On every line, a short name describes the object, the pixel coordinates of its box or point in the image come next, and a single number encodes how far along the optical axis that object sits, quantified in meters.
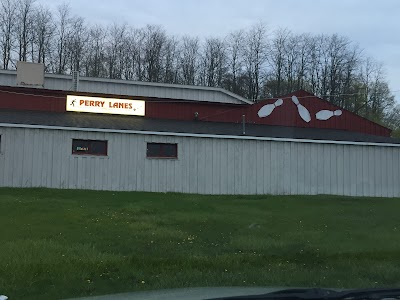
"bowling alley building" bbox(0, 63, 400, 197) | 19.88
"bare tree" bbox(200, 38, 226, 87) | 58.19
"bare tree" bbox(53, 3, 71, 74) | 53.47
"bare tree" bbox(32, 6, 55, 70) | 53.94
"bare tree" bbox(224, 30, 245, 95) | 56.75
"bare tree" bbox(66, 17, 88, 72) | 54.78
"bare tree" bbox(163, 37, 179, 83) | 56.28
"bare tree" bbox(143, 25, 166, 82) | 56.38
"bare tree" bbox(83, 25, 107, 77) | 54.86
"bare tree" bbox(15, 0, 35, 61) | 52.94
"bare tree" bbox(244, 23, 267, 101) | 57.00
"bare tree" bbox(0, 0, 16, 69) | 51.33
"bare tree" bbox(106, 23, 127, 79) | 56.70
